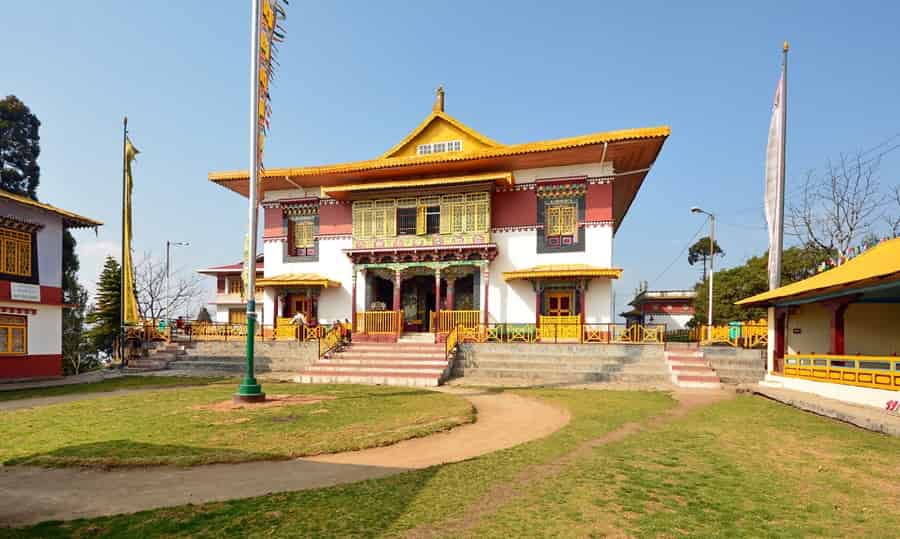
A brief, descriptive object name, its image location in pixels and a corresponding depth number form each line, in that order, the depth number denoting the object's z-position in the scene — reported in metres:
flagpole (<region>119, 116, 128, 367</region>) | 20.10
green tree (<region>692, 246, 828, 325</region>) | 34.72
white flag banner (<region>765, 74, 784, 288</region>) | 17.80
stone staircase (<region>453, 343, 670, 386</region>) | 15.80
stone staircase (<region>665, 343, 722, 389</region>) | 15.02
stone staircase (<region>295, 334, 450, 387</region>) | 16.09
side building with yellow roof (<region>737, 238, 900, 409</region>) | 11.67
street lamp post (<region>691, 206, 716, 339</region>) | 24.95
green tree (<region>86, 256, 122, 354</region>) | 25.86
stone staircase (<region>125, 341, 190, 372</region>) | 20.34
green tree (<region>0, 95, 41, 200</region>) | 31.23
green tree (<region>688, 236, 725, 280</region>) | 68.94
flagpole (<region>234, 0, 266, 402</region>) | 11.34
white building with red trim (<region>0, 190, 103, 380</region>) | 17.70
